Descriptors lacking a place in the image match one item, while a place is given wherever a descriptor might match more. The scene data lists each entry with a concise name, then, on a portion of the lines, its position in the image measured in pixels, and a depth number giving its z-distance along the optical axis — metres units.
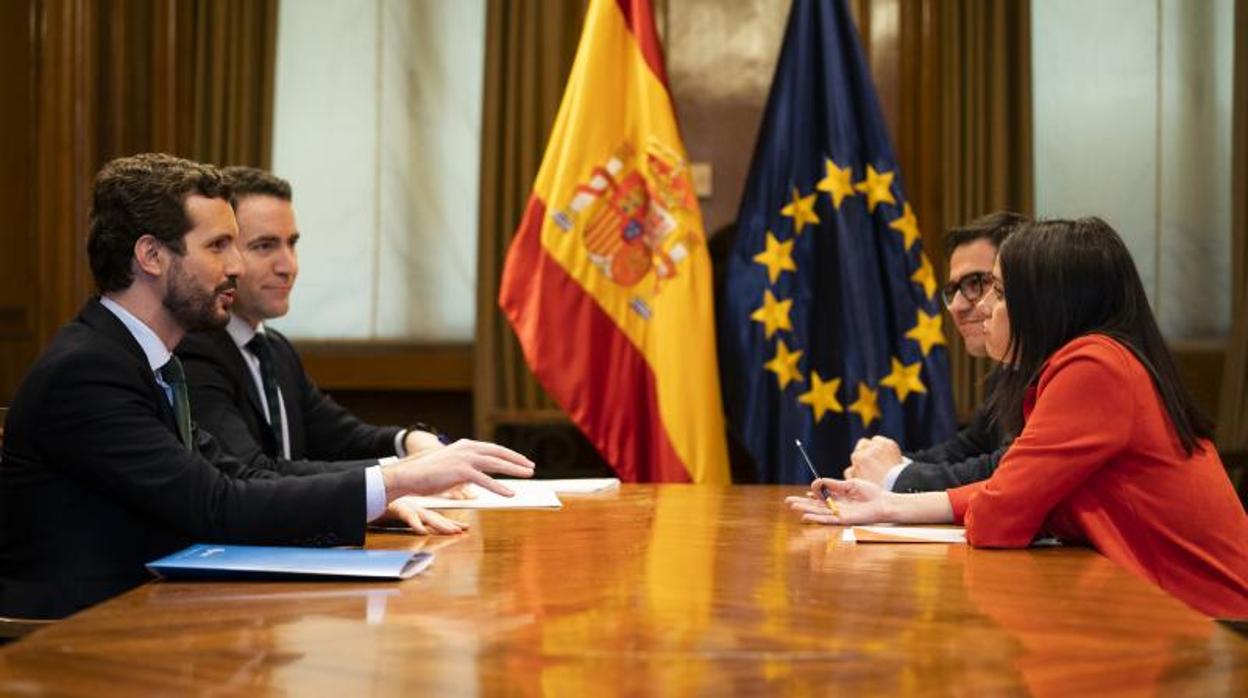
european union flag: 4.41
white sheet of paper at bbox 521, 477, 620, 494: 3.18
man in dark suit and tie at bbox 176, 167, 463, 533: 3.09
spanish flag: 4.43
